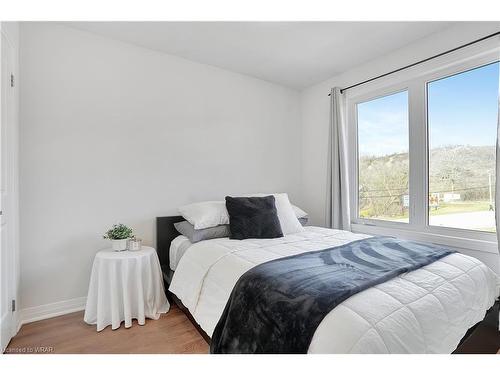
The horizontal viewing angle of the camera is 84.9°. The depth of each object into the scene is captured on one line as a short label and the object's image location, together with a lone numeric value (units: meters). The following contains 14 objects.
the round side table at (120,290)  2.08
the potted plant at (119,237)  2.29
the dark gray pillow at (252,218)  2.44
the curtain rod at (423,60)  2.15
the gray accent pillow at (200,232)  2.43
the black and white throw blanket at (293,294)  1.18
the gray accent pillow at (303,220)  3.16
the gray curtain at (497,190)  1.98
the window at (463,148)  2.28
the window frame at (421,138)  2.26
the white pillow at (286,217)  2.67
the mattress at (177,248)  2.45
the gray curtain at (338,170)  3.17
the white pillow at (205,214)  2.47
